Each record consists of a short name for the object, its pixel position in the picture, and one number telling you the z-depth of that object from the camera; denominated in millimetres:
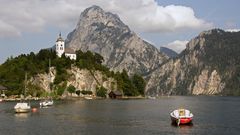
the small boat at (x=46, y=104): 147750
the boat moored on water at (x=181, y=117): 86250
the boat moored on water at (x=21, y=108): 115938
